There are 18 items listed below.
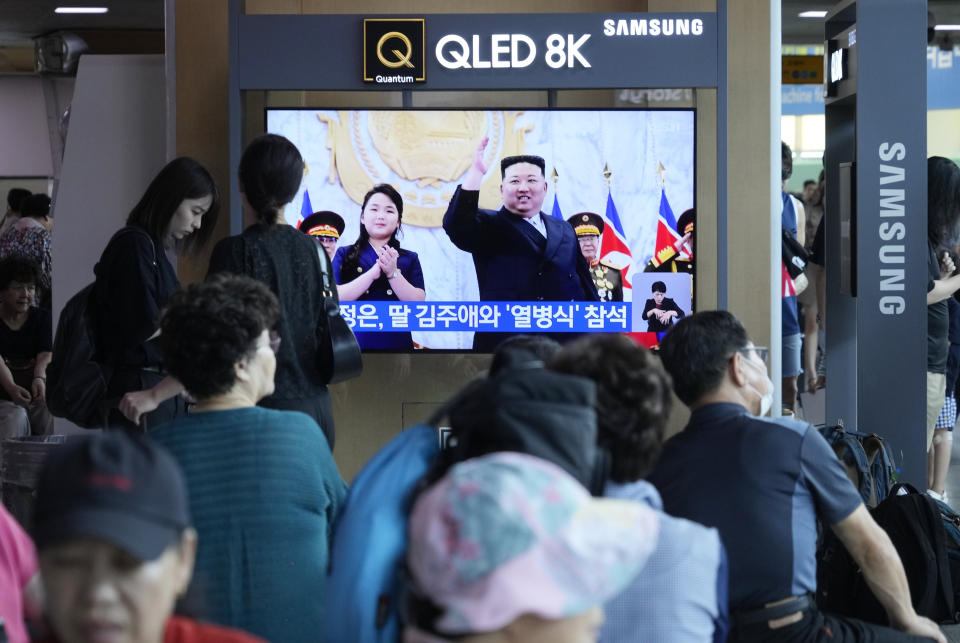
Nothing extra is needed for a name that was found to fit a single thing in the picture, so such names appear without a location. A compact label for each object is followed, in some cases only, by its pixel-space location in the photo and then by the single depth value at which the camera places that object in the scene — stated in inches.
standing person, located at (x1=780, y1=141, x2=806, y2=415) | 559.0
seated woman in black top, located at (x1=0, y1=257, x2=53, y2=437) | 493.9
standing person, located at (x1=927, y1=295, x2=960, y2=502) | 442.1
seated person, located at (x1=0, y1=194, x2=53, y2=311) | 642.8
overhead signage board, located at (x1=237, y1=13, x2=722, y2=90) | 384.8
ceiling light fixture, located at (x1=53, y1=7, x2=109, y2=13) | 973.0
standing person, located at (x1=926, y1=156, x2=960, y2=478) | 400.8
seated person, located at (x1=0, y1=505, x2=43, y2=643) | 137.1
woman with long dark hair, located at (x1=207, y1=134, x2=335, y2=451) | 256.7
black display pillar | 376.1
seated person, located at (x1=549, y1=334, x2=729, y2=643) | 128.3
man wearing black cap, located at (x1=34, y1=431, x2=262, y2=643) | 89.7
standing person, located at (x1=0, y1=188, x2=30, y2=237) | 715.5
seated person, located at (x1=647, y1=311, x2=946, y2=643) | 190.2
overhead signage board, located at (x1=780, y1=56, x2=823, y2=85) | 1237.8
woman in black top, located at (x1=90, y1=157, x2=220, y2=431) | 268.3
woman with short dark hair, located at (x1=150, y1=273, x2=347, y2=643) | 163.0
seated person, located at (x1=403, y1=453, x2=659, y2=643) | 90.3
